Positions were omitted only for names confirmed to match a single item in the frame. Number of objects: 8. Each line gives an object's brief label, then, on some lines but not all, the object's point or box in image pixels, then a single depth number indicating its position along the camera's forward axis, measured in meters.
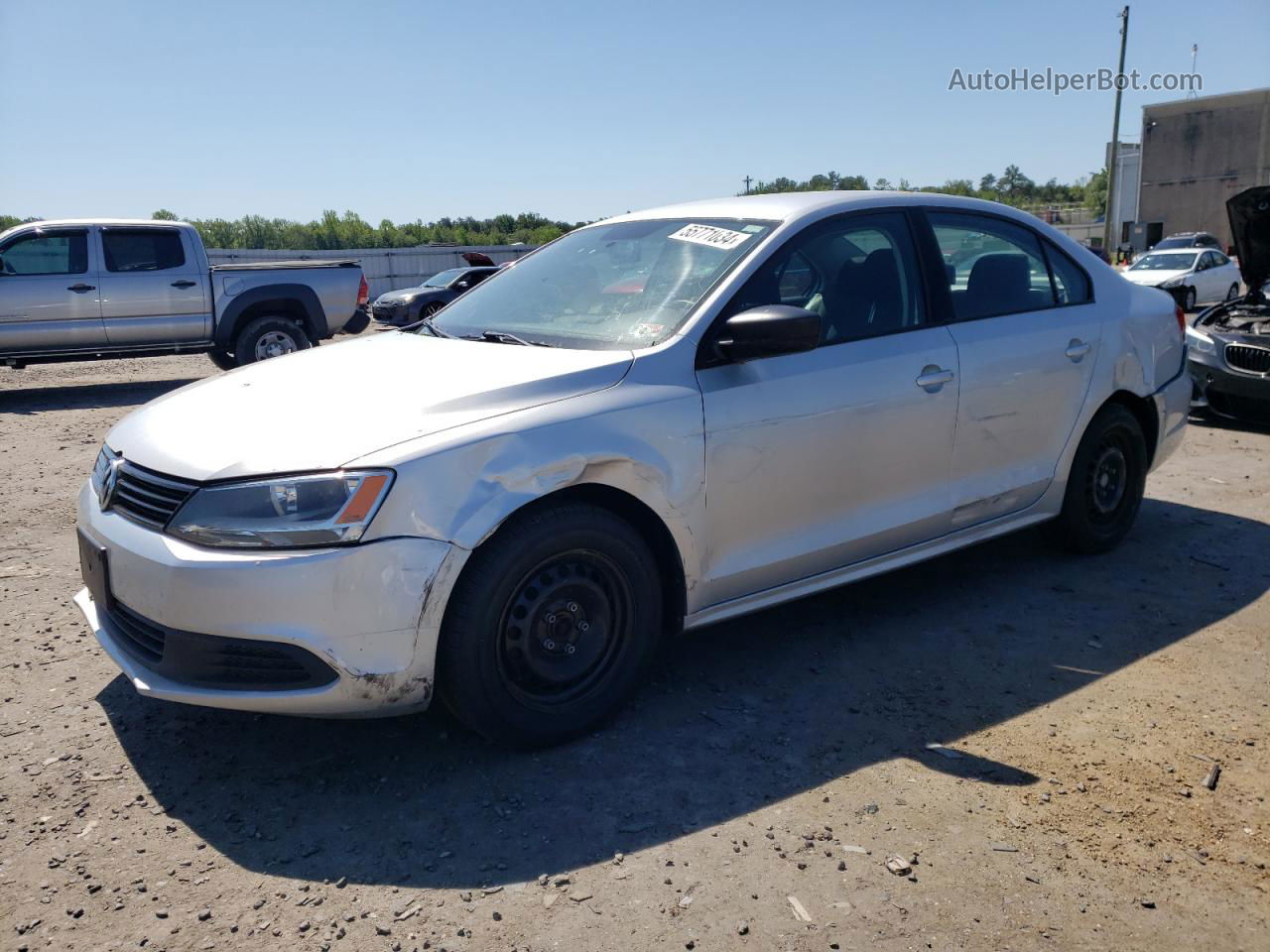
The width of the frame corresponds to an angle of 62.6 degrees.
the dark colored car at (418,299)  22.50
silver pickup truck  11.82
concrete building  51.09
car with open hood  8.42
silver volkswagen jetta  2.91
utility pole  39.69
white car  22.69
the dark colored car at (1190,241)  35.44
